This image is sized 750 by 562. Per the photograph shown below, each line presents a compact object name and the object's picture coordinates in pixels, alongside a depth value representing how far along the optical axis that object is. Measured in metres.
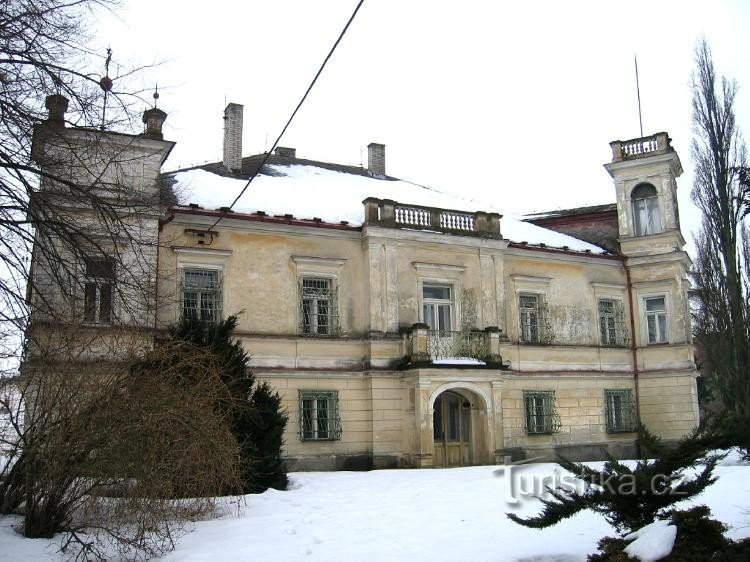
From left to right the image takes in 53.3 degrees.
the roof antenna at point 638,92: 27.71
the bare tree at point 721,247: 22.64
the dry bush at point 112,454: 8.89
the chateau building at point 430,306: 19.95
